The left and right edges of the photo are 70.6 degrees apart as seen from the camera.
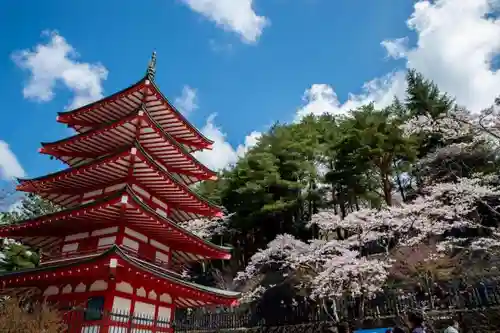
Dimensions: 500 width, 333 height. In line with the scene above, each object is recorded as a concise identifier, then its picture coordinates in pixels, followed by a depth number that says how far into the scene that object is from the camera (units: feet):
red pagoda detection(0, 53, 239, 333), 35.91
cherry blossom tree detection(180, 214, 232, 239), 101.20
